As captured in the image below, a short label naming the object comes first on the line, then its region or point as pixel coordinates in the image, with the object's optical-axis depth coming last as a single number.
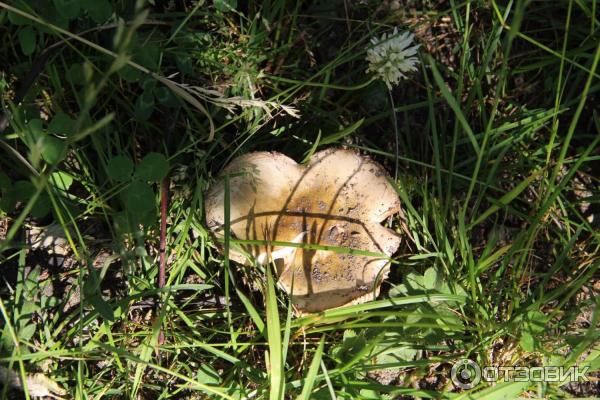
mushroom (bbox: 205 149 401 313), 0.60
